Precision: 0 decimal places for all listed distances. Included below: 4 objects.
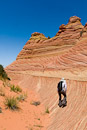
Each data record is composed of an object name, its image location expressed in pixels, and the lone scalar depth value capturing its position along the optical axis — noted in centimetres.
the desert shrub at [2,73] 2078
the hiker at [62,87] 684
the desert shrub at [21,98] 1024
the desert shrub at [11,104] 814
